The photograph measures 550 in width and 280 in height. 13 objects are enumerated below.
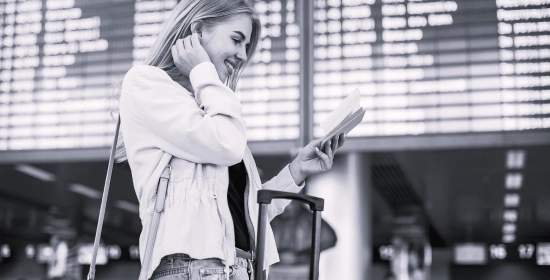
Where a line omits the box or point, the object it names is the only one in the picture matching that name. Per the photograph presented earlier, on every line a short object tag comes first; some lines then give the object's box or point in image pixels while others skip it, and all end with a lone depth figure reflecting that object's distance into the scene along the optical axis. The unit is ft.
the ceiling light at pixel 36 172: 29.12
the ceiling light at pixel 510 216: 42.80
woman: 4.54
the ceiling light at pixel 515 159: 24.60
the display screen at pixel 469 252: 58.13
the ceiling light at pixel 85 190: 33.71
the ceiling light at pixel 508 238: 55.58
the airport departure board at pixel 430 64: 17.92
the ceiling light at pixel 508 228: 49.59
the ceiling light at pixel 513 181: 30.30
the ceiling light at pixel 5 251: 57.45
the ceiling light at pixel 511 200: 36.19
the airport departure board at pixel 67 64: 20.11
